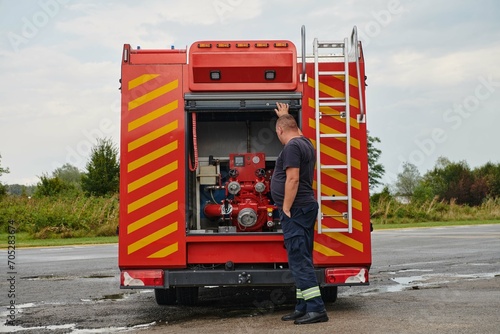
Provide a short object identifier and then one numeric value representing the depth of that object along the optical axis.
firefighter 6.54
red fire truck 7.15
